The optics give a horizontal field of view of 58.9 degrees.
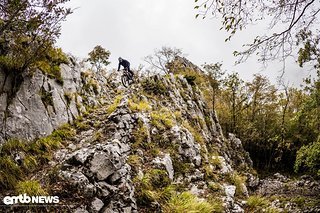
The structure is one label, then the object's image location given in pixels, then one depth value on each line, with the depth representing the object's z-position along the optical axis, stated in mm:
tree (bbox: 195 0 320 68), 4102
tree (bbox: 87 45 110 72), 28719
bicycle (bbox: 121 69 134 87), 16969
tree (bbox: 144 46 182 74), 33844
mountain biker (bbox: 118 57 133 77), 16388
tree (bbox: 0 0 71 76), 7127
